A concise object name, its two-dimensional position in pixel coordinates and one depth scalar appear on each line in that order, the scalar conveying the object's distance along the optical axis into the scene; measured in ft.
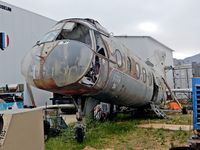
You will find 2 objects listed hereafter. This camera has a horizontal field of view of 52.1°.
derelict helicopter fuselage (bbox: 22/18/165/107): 14.88
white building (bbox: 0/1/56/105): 42.61
